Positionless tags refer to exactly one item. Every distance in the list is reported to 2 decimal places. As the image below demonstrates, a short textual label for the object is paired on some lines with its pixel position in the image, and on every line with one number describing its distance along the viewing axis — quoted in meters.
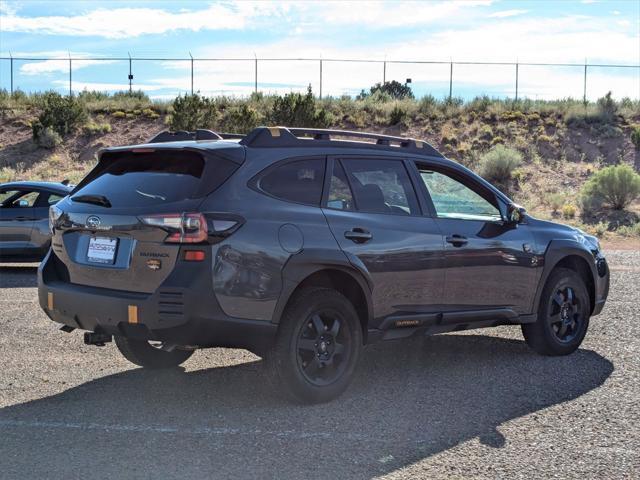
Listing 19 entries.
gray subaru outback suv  6.04
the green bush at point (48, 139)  41.41
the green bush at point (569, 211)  30.42
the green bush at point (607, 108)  43.88
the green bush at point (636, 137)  40.44
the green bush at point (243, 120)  39.88
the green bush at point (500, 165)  36.34
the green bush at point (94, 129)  43.25
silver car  14.76
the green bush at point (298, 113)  39.31
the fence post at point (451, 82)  45.88
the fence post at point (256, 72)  46.24
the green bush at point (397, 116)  44.94
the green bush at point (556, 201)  32.04
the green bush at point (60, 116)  42.38
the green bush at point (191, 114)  40.12
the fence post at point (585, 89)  45.90
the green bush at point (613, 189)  30.08
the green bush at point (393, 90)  50.22
